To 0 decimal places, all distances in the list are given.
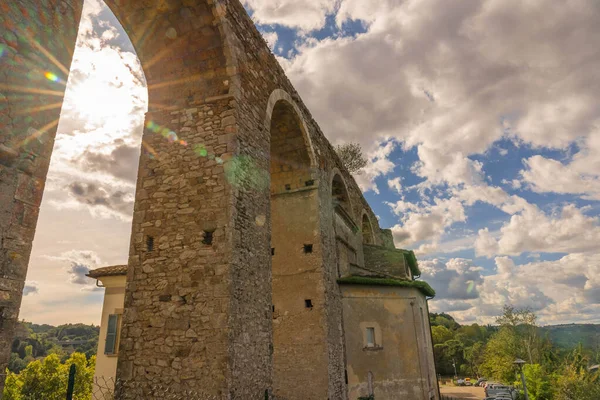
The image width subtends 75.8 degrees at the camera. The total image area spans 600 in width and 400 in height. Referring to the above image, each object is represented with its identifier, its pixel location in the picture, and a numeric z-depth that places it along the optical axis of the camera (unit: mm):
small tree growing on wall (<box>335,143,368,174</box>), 24750
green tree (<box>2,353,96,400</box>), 20966
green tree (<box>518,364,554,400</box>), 19500
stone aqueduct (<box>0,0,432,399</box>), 5711
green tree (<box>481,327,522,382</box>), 33181
